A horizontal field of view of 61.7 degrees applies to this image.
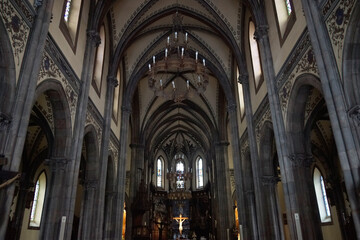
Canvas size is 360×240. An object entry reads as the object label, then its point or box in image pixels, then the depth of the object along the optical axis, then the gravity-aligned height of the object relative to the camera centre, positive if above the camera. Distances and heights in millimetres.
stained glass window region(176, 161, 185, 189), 31303 +6336
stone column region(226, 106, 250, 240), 17078 +3817
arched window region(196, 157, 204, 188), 39531 +8258
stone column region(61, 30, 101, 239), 10688 +4248
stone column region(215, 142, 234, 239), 23266 +3799
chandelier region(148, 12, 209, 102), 13305 +7190
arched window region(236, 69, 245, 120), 19134 +8373
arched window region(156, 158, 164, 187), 39344 +8485
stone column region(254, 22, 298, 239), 10414 +4191
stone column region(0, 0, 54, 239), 7066 +3526
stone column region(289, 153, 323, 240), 9979 +1365
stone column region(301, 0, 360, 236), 6820 +3089
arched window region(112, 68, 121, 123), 19259 +8610
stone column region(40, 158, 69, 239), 10023 +1409
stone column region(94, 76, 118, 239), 14259 +4425
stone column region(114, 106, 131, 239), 17734 +4030
